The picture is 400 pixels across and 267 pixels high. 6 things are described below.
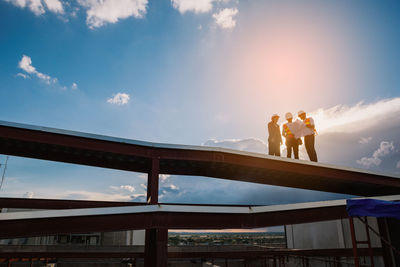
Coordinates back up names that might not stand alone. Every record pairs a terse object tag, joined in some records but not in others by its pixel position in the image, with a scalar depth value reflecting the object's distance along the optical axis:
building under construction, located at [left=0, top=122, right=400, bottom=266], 6.08
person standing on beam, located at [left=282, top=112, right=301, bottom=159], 11.28
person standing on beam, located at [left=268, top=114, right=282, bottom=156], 11.48
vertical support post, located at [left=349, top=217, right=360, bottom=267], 6.56
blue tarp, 6.08
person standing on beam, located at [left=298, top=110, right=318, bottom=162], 10.97
